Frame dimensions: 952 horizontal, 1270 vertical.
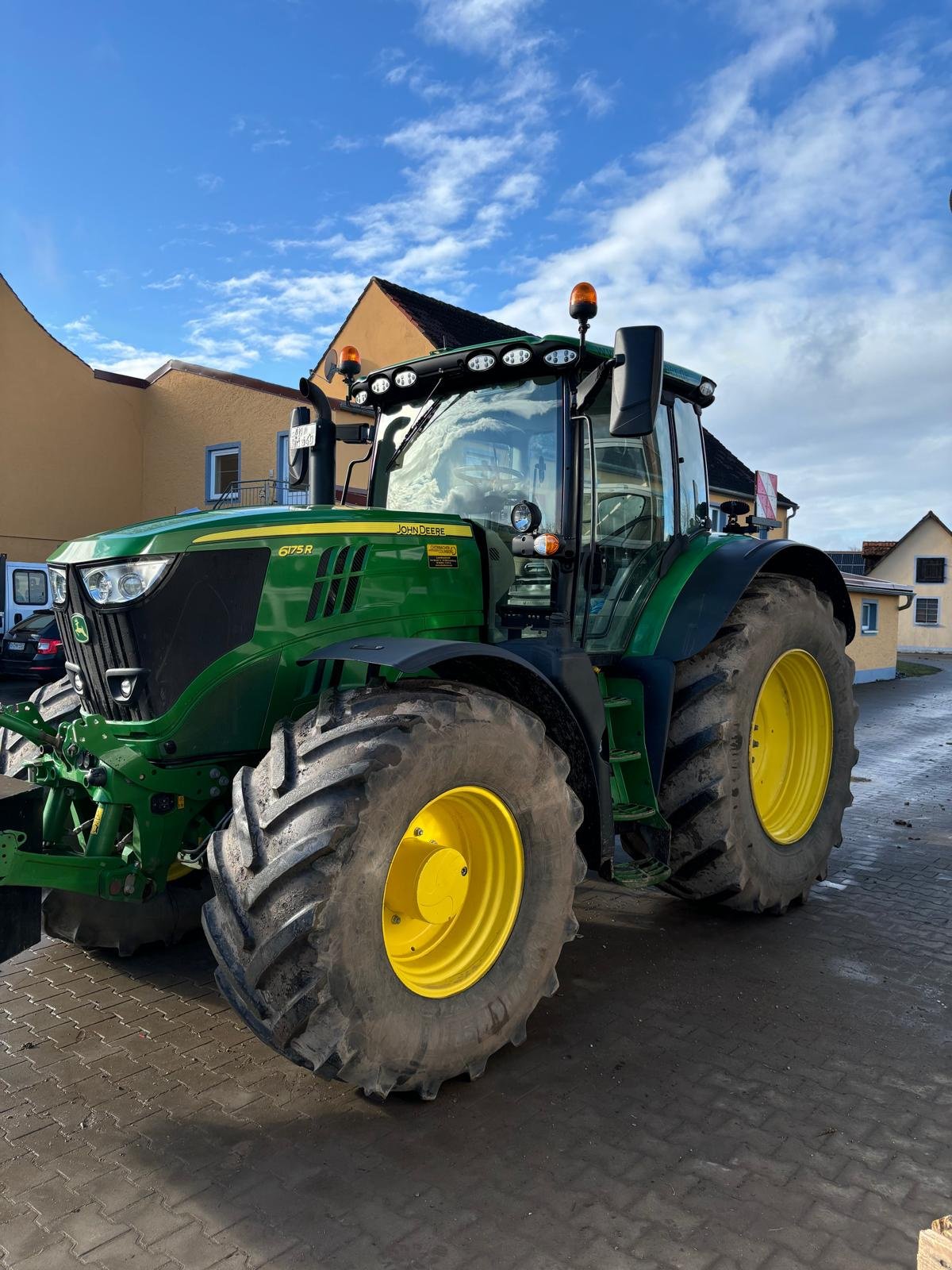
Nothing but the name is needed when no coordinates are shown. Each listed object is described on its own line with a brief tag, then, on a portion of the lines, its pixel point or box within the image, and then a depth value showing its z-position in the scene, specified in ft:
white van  52.70
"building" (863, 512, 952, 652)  123.65
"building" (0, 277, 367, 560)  61.57
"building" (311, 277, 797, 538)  60.39
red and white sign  32.63
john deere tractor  8.95
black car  46.14
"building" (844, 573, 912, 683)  67.72
